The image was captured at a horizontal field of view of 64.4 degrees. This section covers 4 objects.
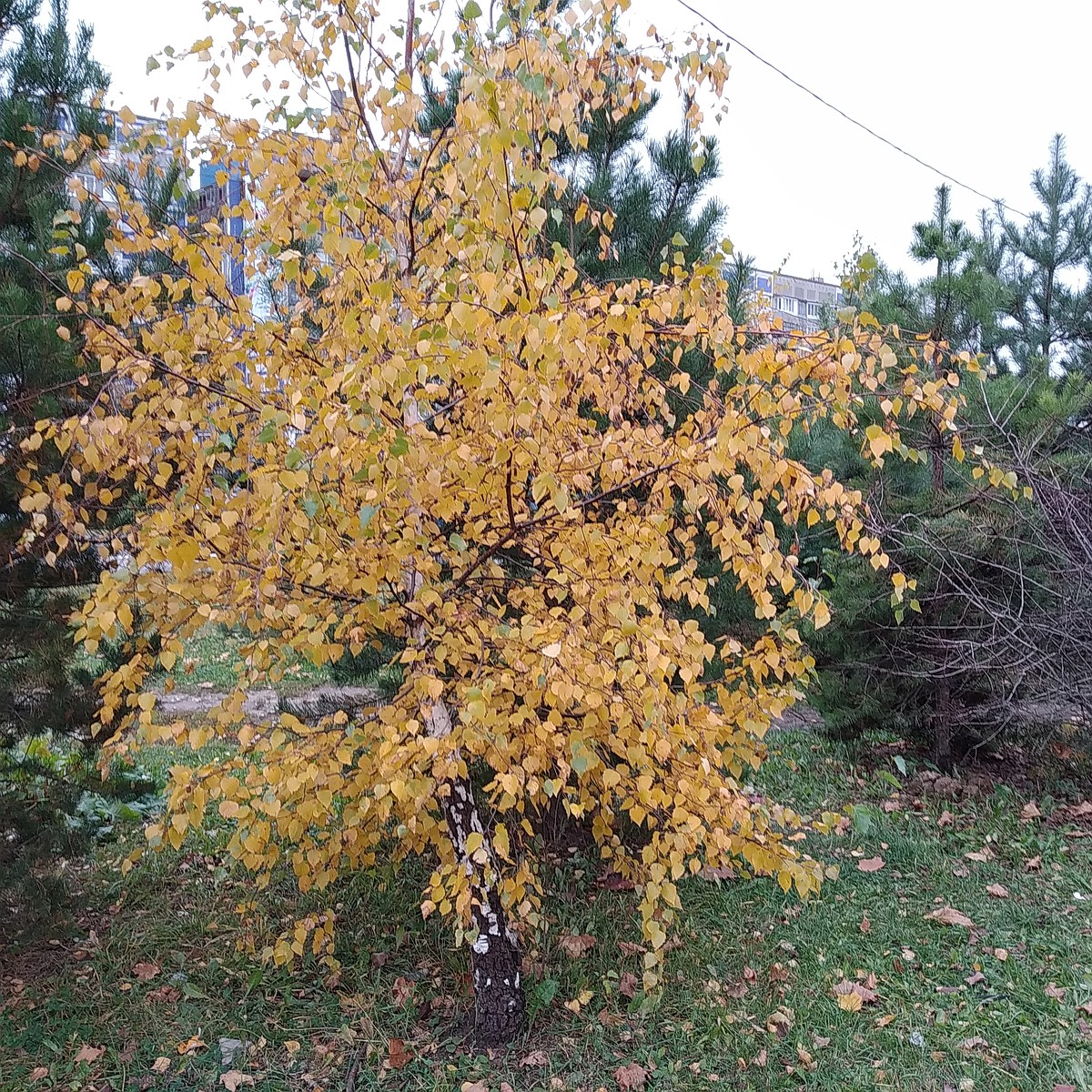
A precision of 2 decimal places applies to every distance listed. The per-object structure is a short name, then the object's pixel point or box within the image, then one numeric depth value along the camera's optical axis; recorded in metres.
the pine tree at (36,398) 2.79
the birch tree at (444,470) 2.04
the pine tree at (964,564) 4.37
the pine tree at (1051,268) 6.97
